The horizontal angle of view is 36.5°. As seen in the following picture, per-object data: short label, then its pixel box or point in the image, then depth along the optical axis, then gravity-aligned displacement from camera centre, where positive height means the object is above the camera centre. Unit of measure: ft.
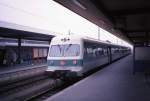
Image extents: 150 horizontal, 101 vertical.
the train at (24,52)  85.66 -0.22
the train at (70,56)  38.70 -0.92
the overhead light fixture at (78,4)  28.38 +6.16
